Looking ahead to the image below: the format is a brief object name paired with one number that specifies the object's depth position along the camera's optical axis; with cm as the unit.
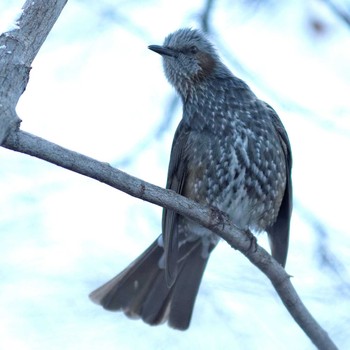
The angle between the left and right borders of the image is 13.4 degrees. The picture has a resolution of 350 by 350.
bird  902
